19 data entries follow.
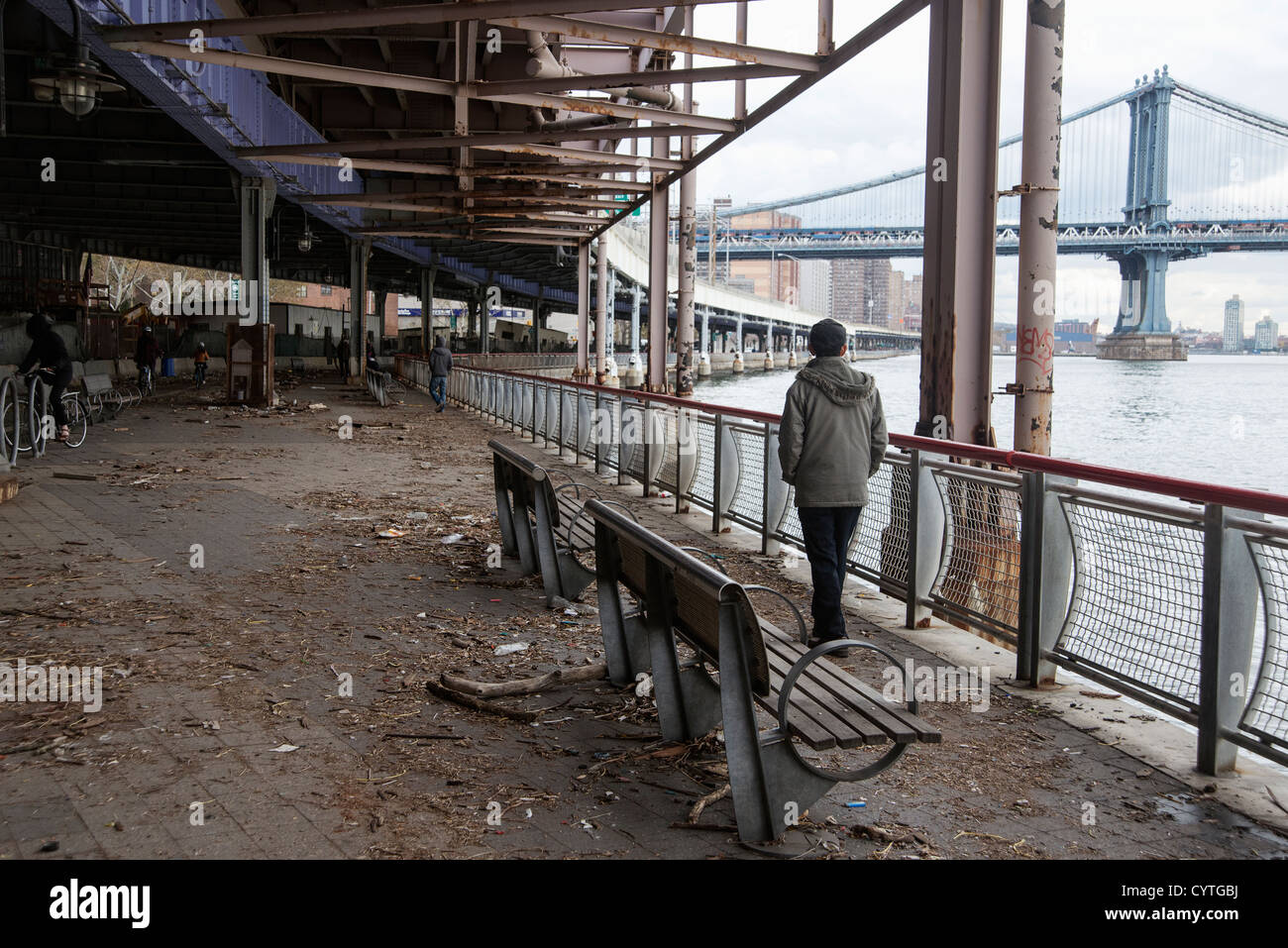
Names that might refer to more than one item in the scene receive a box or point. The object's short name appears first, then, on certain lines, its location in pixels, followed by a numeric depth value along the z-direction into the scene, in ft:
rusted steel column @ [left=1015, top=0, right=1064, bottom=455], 28.37
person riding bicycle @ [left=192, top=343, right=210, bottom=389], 97.69
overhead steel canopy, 41.65
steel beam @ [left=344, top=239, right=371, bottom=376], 125.80
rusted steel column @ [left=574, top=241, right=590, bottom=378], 128.16
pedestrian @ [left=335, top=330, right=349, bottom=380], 138.15
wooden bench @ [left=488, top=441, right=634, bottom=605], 22.56
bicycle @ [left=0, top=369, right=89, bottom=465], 39.55
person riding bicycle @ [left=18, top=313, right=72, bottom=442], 42.63
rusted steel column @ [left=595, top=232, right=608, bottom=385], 123.54
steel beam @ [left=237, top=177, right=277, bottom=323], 77.20
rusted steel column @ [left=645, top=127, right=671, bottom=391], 79.05
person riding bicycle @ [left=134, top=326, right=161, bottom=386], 84.74
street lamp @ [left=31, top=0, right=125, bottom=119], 32.68
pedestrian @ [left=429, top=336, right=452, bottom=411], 87.40
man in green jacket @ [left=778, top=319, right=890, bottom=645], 18.66
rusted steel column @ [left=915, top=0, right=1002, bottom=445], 28.12
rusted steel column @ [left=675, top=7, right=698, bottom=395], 70.64
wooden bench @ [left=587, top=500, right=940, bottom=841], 11.37
